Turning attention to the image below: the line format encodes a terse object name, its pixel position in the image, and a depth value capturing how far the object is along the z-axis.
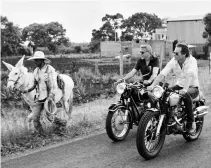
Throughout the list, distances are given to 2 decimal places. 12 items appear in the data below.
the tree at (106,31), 89.75
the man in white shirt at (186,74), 6.01
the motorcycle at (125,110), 6.41
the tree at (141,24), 93.25
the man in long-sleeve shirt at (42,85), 6.91
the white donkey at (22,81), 7.09
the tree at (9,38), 59.00
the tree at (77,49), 64.62
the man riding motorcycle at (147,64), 7.50
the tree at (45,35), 77.00
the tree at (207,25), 41.59
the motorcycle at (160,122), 5.38
